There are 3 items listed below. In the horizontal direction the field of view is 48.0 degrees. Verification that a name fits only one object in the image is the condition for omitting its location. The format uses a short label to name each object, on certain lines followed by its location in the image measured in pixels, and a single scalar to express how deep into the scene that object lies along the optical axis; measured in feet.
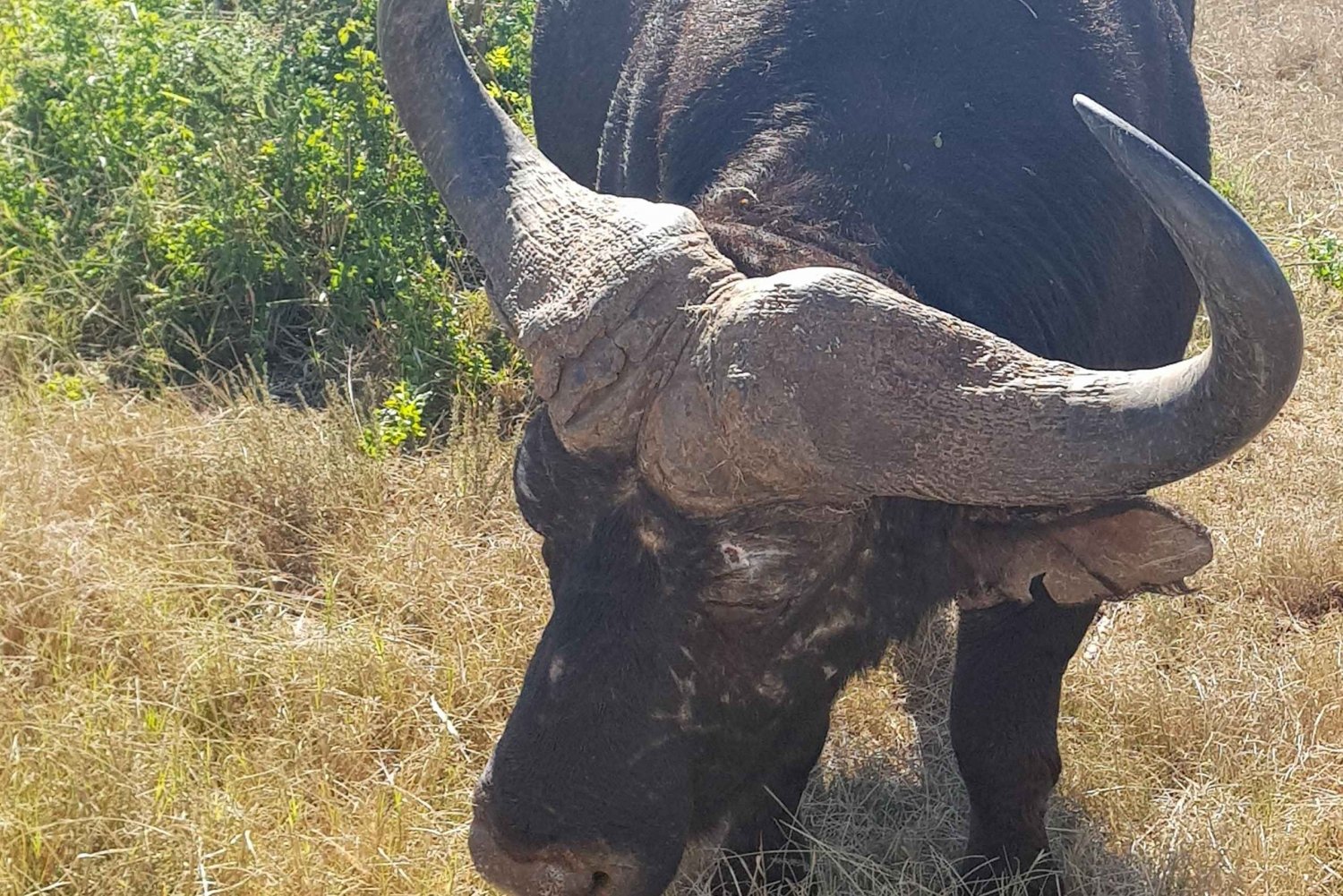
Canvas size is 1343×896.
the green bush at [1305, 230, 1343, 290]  18.94
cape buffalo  8.45
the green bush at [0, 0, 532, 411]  19.79
